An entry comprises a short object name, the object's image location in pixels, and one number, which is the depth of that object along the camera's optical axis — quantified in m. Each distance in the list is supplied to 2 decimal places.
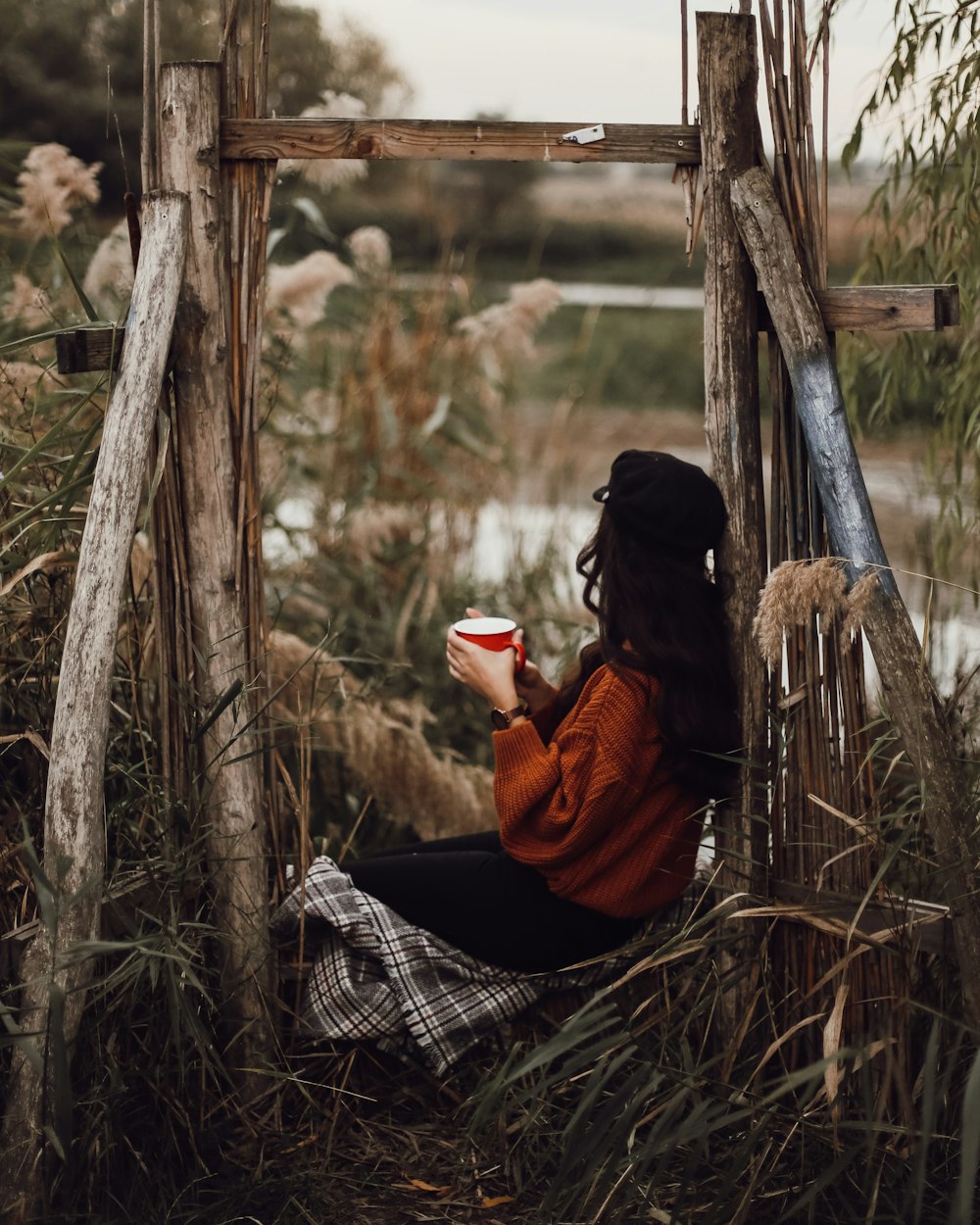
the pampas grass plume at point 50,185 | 3.19
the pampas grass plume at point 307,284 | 3.91
